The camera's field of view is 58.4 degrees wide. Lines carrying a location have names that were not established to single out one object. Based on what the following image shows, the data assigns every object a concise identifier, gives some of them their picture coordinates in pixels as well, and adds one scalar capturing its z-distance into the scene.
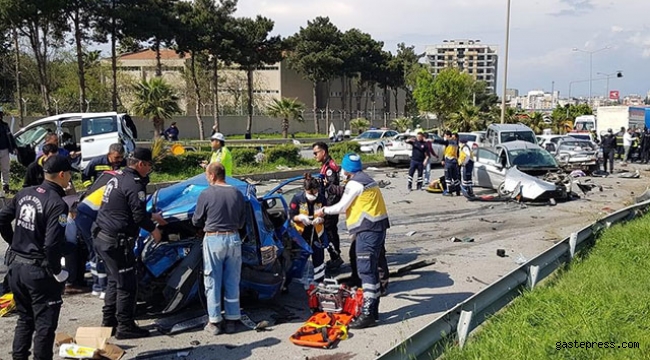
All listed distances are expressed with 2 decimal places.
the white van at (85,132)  15.58
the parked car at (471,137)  24.97
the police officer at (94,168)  8.70
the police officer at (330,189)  7.71
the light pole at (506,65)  33.62
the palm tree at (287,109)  46.69
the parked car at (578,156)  21.42
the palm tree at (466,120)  40.75
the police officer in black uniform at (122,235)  5.36
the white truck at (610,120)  35.81
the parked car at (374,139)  27.38
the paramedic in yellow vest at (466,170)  15.48
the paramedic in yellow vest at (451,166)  15.45
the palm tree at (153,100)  34.78
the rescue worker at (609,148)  22.62
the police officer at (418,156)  16.48
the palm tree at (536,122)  45.59
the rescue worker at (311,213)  7.15
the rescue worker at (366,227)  5.89
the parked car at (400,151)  23.62
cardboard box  4.91
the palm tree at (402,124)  54.72
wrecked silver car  14.52
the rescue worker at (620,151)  29.80
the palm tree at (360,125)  53.94
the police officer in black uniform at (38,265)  4.43
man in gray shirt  5.56
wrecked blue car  5.85
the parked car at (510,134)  22.62
